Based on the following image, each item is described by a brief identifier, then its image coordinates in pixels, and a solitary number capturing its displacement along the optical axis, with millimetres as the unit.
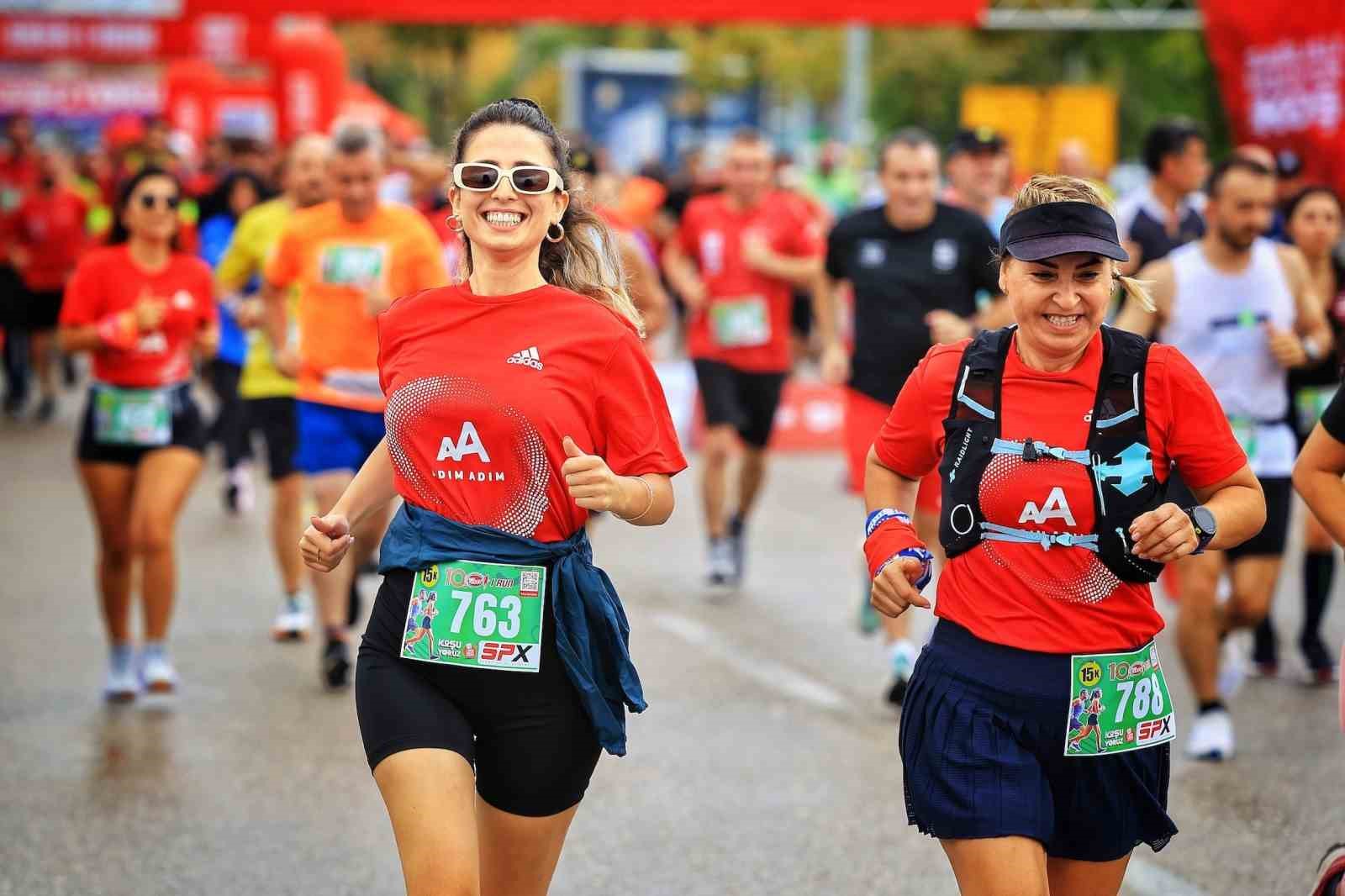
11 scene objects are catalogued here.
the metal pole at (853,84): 51500
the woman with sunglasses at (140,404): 15281
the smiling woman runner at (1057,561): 7703
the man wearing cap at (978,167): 18578
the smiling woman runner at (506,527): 7832
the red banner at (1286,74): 22812
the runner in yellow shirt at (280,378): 17922
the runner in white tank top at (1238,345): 13992
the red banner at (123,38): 44344
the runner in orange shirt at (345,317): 15930
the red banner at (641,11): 36125
